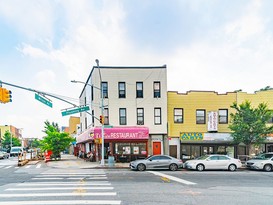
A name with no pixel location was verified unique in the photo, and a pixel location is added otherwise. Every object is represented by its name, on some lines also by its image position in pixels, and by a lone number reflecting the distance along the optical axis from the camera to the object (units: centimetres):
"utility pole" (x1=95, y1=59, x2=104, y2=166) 1902
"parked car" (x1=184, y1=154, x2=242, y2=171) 1698
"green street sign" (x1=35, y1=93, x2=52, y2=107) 1472
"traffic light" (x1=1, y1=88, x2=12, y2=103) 1210
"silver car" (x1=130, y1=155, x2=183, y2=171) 1662
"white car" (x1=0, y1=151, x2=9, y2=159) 3351
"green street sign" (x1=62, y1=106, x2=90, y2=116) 1684
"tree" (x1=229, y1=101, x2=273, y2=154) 1950
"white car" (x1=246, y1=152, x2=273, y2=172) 1729
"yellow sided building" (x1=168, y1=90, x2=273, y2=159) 2221
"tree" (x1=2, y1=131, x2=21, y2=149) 6700
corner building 2190
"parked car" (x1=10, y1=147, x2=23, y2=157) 4322
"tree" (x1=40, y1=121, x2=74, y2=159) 2549
